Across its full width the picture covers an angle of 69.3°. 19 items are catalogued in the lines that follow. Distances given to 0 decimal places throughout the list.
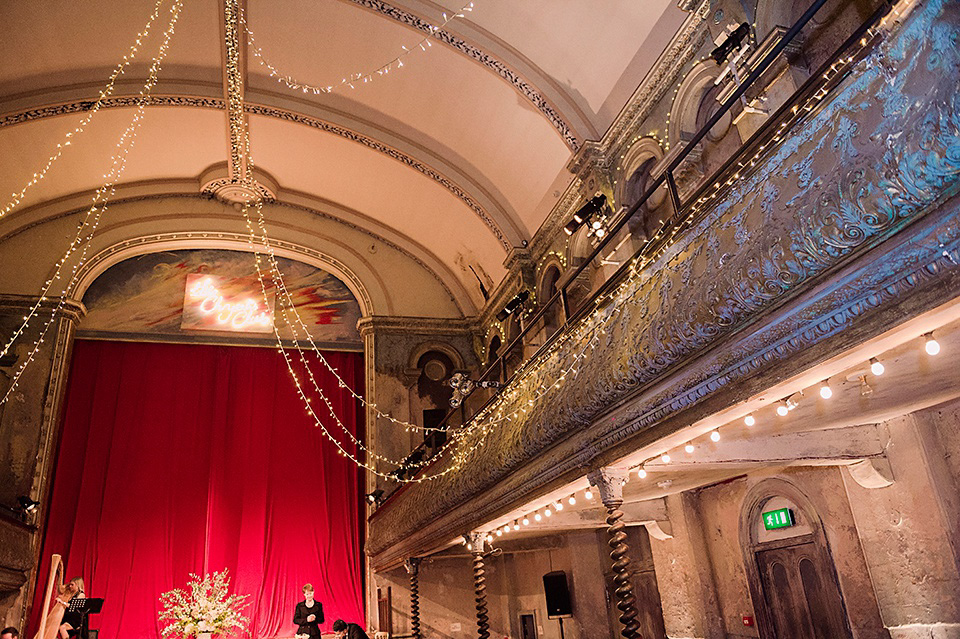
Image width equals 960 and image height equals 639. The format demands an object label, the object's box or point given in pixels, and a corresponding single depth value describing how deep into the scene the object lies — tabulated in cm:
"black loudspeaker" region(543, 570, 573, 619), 1037
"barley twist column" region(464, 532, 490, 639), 779
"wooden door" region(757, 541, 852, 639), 738
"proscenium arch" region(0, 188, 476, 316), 1230
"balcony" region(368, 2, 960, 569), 270
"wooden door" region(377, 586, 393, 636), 1126
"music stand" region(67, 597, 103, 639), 561
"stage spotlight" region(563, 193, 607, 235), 911
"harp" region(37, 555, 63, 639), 404
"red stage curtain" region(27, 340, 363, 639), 1117
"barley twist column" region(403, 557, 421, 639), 998
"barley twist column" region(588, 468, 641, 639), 484
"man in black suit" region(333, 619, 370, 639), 887
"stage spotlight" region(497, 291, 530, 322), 1163
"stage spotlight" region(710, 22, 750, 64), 660
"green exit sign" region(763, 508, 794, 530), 796
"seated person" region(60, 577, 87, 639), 597
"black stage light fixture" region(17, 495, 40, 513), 1015
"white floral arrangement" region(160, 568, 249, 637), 752
